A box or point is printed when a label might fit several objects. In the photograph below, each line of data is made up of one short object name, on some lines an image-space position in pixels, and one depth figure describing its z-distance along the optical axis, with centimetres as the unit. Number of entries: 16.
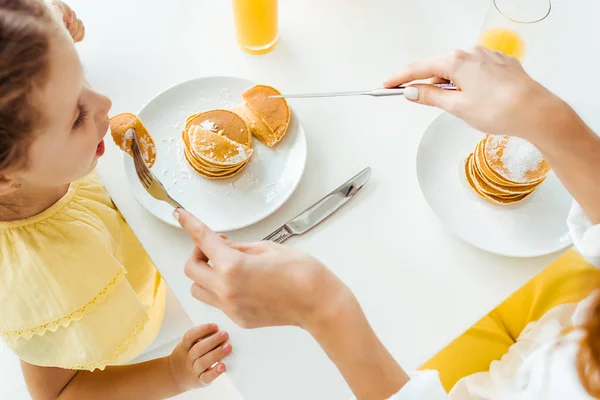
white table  79
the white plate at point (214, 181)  86
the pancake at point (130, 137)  86
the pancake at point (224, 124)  88
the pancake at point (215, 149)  85
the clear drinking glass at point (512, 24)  96
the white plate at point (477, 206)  85
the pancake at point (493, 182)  84
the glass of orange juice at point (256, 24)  95
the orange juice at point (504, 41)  98
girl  61
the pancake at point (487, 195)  87
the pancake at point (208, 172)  88
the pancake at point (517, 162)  83
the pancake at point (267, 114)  91
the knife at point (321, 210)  85
